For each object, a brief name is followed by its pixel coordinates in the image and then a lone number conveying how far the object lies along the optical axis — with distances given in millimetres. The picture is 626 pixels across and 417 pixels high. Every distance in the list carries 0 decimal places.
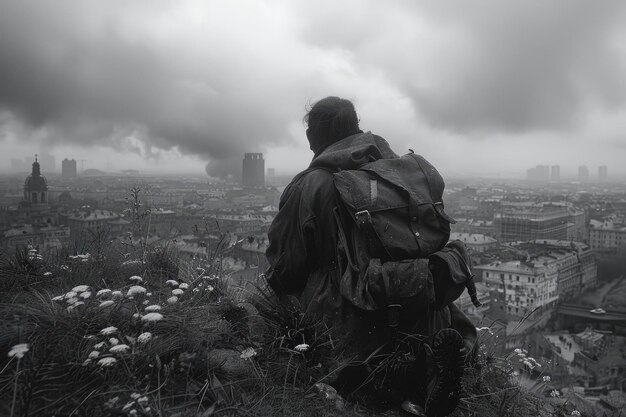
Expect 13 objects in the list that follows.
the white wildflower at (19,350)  1923
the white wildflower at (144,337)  2371
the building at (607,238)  64500
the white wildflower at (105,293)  2829
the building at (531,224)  72250
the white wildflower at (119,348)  2268
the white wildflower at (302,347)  2623
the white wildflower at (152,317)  2502
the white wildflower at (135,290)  2828
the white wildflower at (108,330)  2371
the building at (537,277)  40469
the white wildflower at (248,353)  2703
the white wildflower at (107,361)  2204
